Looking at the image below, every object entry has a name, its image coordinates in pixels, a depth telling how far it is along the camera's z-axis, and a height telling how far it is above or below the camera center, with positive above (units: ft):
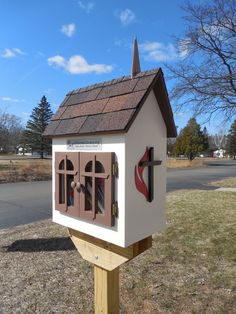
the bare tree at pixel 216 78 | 19.04 +6.30
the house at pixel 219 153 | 222.93 -0.11
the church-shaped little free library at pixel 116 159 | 4.31 -0.10
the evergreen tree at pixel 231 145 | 141.00 +5.53
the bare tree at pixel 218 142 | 216.22 +10.97
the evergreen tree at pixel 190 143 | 100.99 +4.51
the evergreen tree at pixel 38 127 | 120.77 +14.42
